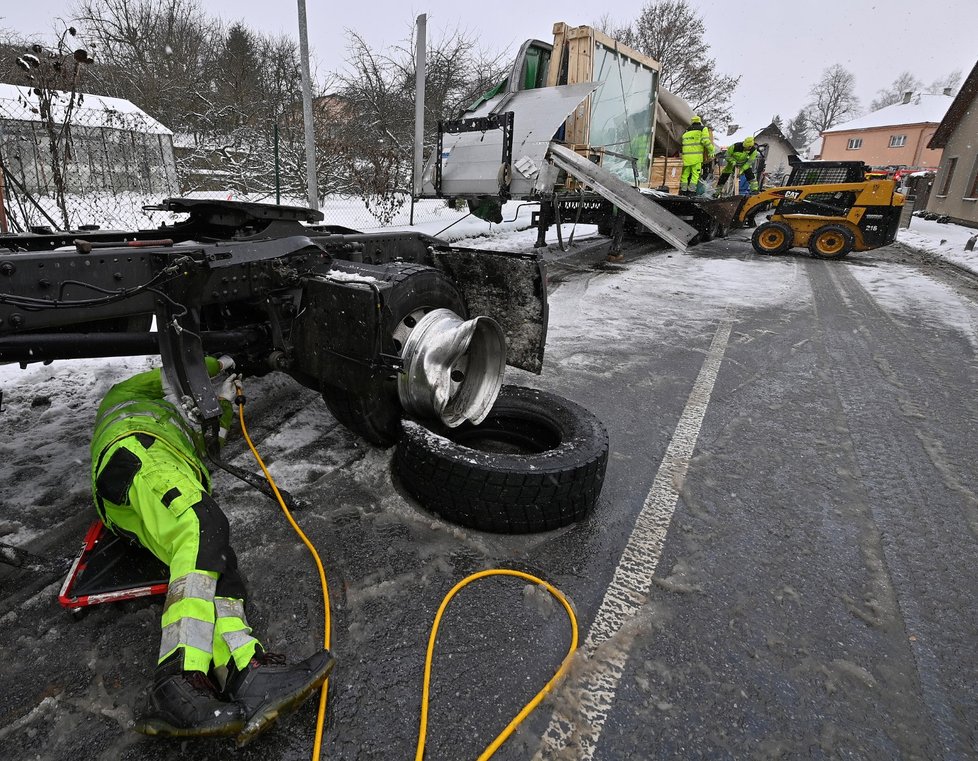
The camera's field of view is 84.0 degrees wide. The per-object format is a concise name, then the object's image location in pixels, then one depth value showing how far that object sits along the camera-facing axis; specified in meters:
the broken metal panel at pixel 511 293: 3.19
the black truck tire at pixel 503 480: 2.35
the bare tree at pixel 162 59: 16.53
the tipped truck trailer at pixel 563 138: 6.86
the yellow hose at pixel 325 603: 1.48
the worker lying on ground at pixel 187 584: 1.43
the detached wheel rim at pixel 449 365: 2.54
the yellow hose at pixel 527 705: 1.52
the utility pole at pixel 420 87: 7.31
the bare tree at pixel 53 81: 5.06
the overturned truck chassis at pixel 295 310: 2.04
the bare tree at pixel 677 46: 30.55
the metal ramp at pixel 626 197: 6.05
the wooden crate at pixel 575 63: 7.97
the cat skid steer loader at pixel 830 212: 10.85
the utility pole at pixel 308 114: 7.34
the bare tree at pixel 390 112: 12.79
